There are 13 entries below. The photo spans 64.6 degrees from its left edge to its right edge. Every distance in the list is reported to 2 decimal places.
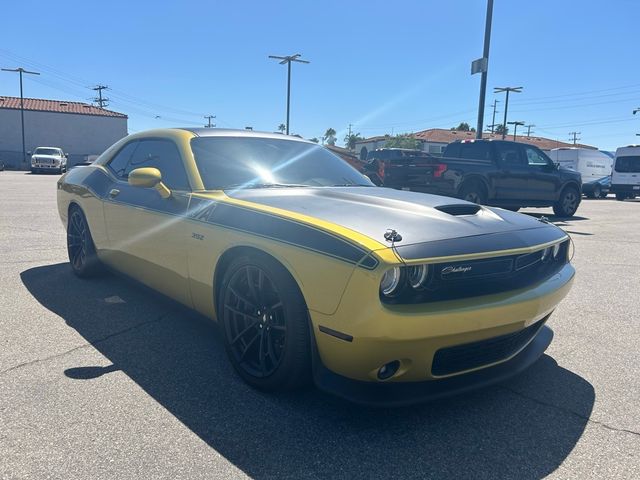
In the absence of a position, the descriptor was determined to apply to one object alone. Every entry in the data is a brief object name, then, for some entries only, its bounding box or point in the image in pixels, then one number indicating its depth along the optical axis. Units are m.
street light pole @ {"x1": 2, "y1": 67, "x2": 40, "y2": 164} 39.56
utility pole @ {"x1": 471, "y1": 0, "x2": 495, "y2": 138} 13.70
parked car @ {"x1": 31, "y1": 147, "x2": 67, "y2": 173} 32.34
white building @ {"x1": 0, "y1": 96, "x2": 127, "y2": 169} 48.41
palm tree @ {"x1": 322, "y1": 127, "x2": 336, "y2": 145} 103.15
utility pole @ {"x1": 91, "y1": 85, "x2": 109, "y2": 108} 66.19
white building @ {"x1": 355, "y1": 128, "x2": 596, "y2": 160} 65.69
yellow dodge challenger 2.12
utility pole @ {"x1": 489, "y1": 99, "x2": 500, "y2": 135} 71.99
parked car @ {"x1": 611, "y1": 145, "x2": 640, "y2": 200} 22.44
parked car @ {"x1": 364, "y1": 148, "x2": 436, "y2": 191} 10.09
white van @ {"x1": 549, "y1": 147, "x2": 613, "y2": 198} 24.48
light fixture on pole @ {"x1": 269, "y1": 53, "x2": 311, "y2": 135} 29.39
